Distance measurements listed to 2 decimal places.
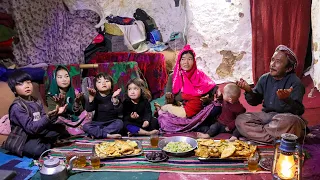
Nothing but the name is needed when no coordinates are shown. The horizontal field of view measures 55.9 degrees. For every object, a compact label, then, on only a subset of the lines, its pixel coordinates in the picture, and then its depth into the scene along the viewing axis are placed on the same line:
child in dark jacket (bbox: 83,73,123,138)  3.42
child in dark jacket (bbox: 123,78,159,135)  3.44
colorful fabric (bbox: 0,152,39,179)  2.72
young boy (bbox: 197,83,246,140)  3.27
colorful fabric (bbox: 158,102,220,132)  3.50
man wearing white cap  2.95
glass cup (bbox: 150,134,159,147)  3.10
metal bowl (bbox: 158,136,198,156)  2.89
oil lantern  1.97
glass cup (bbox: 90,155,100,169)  2.69
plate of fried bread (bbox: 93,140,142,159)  2.84
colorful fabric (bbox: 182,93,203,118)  3.54
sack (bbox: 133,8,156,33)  6.68
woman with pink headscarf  3.54
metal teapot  2.41
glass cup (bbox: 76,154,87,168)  2.74
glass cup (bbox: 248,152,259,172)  2.56
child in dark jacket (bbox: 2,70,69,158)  2.93
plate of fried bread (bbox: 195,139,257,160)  2.74
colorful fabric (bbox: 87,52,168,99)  5.62
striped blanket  2.65
